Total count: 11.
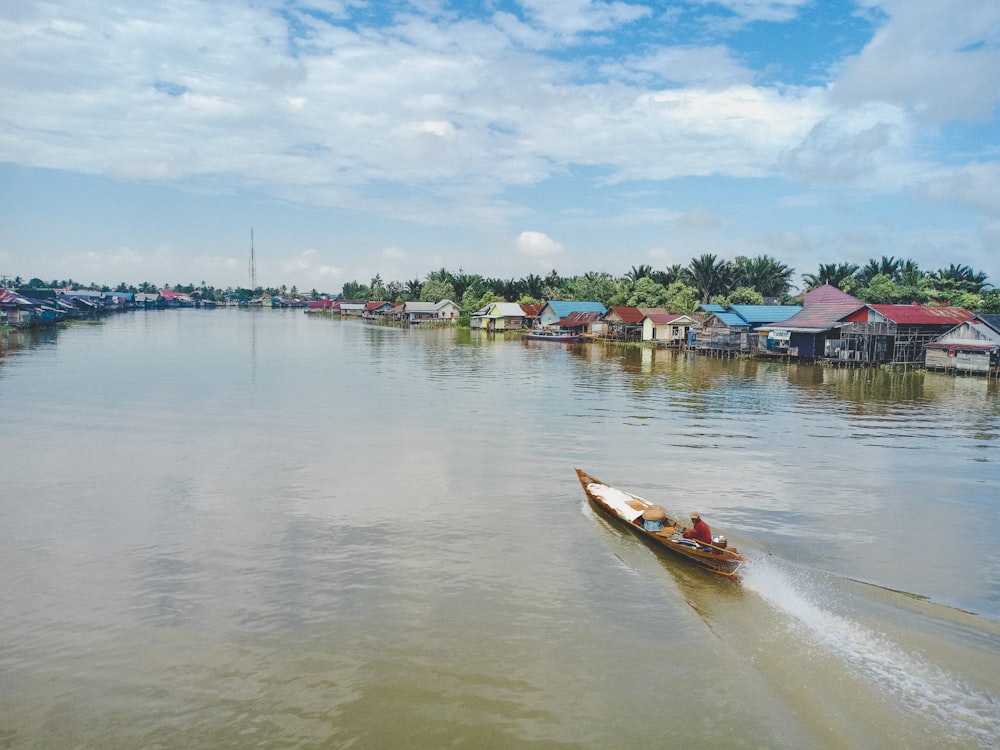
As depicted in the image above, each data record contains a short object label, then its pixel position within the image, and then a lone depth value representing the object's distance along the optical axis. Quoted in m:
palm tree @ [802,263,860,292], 84.44
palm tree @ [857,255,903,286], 88.81
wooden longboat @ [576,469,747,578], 13.13
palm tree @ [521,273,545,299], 116.25
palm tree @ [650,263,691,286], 90.94
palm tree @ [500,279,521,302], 117.62
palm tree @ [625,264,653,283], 95.31
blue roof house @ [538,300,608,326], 89.88
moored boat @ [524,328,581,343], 80.31
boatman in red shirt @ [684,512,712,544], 13.51
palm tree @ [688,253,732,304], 84.69
